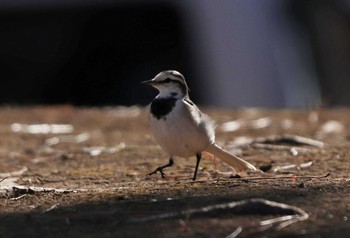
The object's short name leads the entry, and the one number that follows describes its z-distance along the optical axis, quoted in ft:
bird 40.32
